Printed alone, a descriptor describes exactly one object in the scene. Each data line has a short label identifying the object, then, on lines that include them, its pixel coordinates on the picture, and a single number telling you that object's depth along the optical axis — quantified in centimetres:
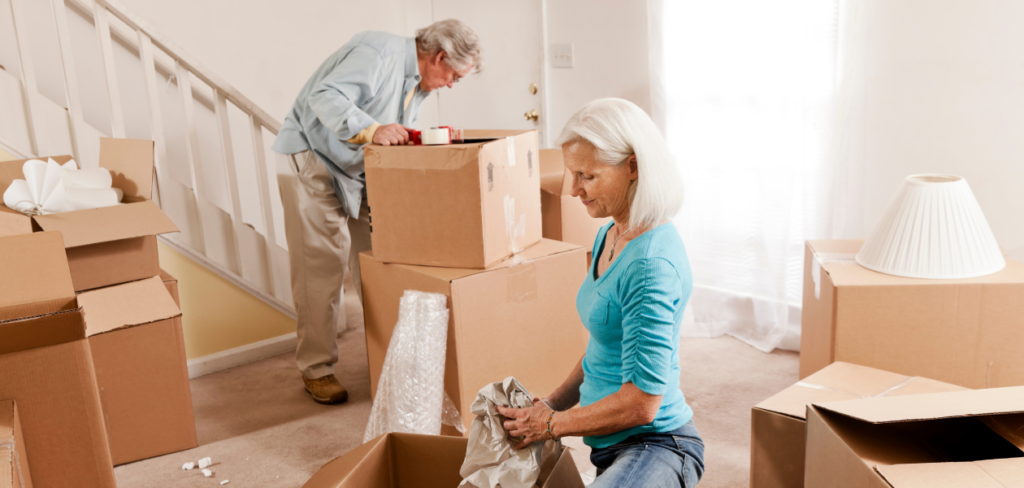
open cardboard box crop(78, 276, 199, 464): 195
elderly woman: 110
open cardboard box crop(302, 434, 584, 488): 110
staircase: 241
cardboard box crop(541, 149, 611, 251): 238
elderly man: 212
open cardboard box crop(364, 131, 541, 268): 177
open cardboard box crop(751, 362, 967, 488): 124
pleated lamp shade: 155
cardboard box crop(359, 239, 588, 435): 186
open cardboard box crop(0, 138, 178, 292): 185
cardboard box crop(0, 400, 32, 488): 97
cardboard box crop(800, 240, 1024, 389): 158
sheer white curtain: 240
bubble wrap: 184
